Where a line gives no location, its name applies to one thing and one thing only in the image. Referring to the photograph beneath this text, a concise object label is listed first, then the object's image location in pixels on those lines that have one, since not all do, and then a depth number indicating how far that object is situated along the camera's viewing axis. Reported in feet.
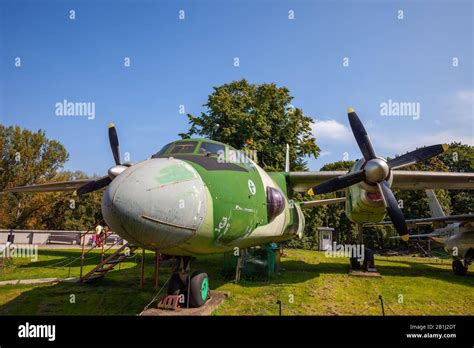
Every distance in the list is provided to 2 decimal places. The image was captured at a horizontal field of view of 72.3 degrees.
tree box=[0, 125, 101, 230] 120.88
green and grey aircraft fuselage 17.58
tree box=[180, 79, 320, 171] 90.22
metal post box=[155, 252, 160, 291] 35.48
